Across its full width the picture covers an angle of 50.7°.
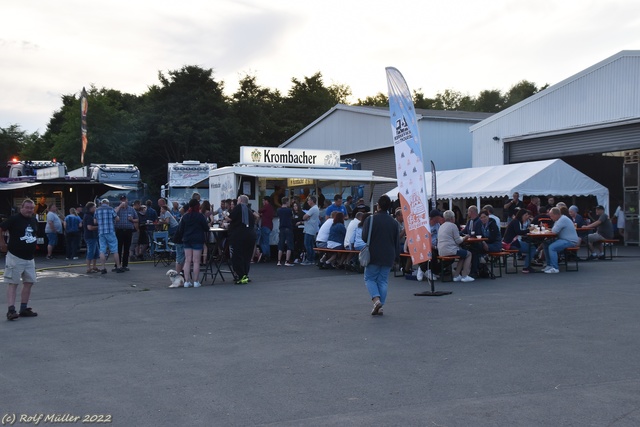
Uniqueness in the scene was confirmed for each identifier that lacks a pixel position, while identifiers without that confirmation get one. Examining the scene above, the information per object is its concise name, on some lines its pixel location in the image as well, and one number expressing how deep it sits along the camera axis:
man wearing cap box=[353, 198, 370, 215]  19.21
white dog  13.80
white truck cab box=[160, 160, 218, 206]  28.67
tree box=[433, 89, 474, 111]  91.56
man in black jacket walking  9.85
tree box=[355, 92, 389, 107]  85.62
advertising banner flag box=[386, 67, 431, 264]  11.48
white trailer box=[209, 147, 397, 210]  20.42
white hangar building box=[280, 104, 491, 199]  34.91
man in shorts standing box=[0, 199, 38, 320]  9.85
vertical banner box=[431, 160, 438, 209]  18.89
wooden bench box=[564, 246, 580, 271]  15.31
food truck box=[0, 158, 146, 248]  23.30
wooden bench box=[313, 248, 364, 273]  16.12
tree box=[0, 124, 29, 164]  62.83
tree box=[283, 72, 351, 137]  68.50
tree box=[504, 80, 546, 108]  78.26
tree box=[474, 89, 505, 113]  88.12
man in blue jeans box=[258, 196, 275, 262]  19.19
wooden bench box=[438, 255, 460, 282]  13.55
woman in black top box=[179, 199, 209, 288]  13.50
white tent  22.20
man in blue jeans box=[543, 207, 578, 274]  15.23
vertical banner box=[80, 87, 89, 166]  33.69
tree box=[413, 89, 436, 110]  83.31
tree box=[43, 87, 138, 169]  50.97
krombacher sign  21.38
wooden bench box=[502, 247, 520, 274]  14.91
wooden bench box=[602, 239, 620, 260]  18.41
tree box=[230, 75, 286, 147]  57.25
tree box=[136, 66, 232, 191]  50.75
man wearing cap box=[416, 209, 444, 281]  14.12
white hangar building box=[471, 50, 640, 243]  22.88
